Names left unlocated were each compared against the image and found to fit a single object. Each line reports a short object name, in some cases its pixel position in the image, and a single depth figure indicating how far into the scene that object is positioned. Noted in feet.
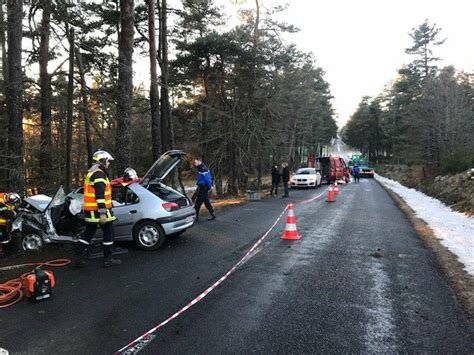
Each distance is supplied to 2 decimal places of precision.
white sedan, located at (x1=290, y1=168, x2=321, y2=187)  91.20
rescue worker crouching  26.78
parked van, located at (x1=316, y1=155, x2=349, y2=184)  111.24
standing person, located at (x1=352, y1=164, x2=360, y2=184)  123.20
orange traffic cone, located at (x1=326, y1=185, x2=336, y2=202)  58.08
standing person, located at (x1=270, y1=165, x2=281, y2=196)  72.08
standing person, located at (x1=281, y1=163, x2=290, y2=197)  69.05
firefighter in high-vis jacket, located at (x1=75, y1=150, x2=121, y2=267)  21.71
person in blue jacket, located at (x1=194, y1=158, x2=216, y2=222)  37.93
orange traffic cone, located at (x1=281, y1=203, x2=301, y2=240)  28.89
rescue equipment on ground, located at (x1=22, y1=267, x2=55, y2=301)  16.44
